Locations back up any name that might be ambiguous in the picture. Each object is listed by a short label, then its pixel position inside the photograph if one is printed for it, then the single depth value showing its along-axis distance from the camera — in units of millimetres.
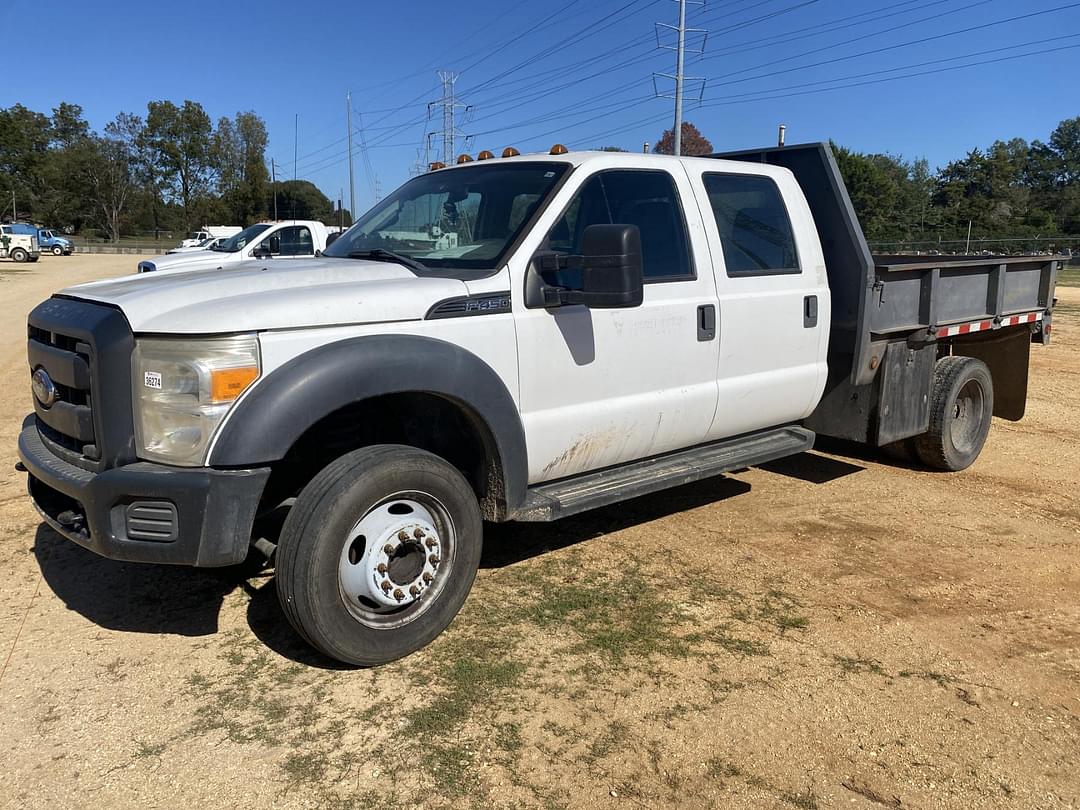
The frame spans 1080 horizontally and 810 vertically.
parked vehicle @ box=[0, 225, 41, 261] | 43969
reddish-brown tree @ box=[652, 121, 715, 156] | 71456
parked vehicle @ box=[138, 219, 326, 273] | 15500
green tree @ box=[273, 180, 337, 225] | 65438
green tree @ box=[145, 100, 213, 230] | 85562
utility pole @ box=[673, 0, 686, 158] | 40375
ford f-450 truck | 3176
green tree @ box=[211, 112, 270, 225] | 80000
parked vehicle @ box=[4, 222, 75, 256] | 54000
